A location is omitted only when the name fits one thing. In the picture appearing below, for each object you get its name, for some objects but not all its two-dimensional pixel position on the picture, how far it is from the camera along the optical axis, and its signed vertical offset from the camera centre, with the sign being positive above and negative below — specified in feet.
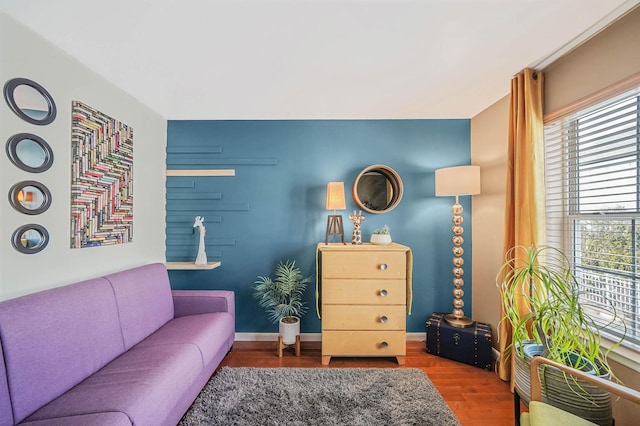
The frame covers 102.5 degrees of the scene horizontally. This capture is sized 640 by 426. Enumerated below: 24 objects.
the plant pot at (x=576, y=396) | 4.09 -2.93
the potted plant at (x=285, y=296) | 8.28 -2.83
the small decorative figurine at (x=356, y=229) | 8.69 -0.43
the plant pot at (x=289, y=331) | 8.20 -3.69
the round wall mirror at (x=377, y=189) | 9.36 +1.01
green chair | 3.38 -2.85
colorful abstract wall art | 5.95 +0.94
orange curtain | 6.01 +1.28
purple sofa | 3.72 -2.76
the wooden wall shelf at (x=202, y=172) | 9.44 +1.60
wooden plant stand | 8.20 -4.16
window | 4.64 +0.36
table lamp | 8.45 +0.37
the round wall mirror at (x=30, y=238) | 4.75 -0.46
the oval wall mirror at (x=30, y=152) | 4.69 +1.20
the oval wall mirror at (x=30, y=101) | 4.69 +2.20
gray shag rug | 5.49 -4.34
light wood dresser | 7.62 -2.58
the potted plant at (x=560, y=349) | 4.13 -2.43
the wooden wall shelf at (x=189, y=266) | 8.55 -1.69
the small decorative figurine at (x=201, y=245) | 8.80 -1.05
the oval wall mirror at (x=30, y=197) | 4.72 +0.34
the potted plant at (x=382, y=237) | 8.31 -0.66
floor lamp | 7.87 +0.76
